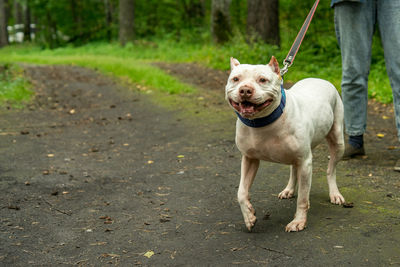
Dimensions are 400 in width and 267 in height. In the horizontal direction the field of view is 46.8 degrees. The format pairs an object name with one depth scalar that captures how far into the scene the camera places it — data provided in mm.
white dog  2883
